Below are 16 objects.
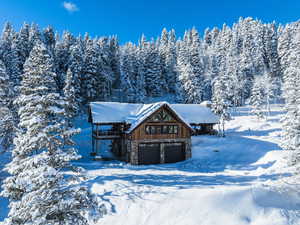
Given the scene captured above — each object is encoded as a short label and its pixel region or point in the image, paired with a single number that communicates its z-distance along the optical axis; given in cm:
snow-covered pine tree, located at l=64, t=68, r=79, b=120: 3484
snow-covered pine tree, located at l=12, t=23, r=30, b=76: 5353
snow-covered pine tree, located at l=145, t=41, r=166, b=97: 6431
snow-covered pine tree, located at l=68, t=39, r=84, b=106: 4759
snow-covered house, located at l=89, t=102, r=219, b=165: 2669
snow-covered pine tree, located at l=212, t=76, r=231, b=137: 4034
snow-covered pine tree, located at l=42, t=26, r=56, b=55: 7631
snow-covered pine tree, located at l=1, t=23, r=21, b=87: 4596
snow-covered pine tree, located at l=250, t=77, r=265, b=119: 4656
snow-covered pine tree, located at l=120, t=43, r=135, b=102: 5638
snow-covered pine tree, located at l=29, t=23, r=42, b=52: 6041
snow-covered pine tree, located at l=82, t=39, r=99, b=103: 4972
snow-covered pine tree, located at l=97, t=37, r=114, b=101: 5369
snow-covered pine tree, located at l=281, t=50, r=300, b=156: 1399
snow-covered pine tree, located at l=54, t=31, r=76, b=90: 5262
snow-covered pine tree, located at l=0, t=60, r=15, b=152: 1956
